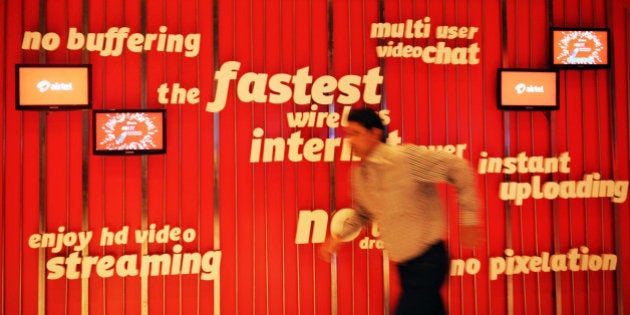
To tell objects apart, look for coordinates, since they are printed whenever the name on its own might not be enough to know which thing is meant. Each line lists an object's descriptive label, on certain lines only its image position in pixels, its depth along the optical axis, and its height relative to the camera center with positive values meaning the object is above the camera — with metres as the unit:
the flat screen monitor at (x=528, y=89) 3.96 +0.57
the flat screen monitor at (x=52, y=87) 3.56 +0.59
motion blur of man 2.18 -0.21
